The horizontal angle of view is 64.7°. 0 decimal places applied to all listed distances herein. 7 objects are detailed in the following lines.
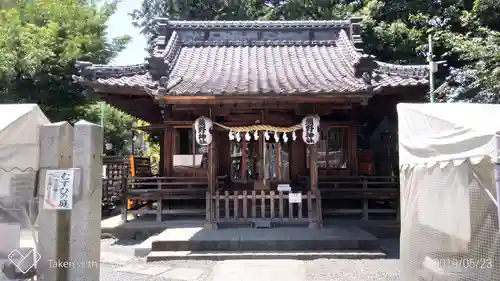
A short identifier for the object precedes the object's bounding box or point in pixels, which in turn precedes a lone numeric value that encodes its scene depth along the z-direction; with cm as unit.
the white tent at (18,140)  426
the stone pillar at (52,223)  450
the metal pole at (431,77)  1045
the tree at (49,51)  1335
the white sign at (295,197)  931
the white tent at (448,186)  370
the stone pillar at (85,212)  459
